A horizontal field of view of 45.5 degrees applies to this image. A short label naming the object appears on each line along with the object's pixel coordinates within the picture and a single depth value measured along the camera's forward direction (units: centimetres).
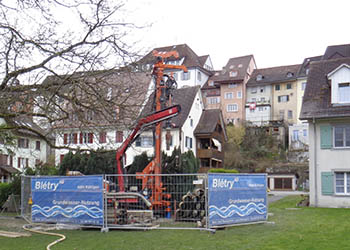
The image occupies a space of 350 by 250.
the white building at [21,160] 5138
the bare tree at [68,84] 1113
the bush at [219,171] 3594
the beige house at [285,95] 7531
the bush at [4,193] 2430
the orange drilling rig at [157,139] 1616
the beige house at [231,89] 7931
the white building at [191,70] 7996
